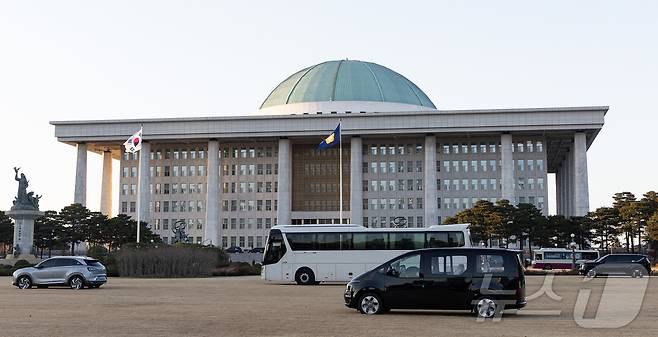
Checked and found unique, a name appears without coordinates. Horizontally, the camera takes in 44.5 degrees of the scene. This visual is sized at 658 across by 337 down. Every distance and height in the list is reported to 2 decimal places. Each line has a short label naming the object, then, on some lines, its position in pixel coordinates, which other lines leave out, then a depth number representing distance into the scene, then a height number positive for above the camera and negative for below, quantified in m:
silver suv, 36.91 -1.14
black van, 20.95 -0.83
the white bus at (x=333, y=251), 45.12 -0.05
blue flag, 73.19 +10.14
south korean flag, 69.62 +9.26
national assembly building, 118.25 +14.15
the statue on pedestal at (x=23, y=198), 69.56 +4.49
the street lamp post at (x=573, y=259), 70.19 -0.75
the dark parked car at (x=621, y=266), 55.17 -1.05
